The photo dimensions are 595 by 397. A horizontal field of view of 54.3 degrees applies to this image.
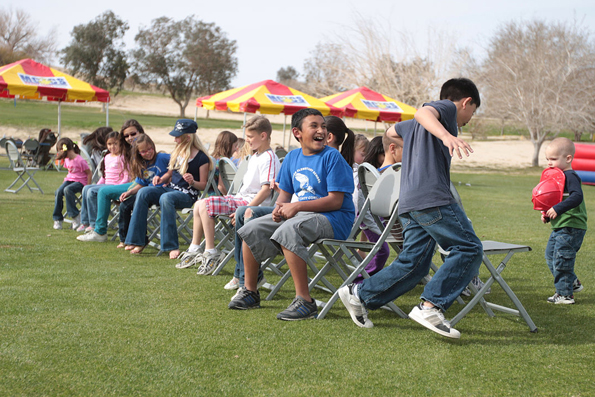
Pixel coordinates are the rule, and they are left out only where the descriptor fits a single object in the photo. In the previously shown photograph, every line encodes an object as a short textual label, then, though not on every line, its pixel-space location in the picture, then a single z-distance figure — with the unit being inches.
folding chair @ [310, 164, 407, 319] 148.1
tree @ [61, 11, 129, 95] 2260.1
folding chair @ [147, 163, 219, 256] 245.9
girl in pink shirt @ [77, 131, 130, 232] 279.6
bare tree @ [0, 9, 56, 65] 2480.3
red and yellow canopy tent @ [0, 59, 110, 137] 486.9
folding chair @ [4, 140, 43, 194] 426.0
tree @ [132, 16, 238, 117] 2340.1
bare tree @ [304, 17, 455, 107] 1235.2
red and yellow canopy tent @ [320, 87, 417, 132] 653.3
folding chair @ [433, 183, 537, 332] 143.5
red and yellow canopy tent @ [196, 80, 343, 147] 574.9
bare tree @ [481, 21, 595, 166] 1285.7
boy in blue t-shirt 154.1
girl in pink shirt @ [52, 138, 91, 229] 305.4
